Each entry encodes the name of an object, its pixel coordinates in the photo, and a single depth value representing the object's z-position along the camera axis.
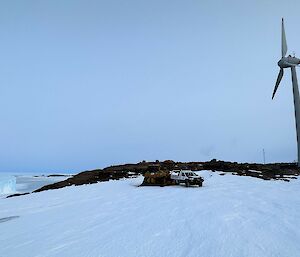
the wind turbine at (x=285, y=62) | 47.81
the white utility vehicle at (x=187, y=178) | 23.70
